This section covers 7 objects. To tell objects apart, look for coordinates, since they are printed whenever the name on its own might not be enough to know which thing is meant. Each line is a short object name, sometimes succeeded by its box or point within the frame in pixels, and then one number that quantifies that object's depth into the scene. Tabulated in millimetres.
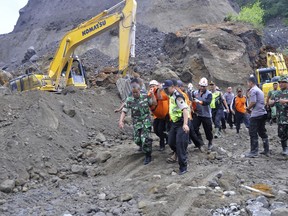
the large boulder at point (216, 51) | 20562
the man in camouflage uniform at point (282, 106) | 7867
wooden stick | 5555
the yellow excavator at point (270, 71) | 15270
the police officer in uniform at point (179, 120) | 6953
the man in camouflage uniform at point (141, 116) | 7801
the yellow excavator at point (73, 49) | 13828
